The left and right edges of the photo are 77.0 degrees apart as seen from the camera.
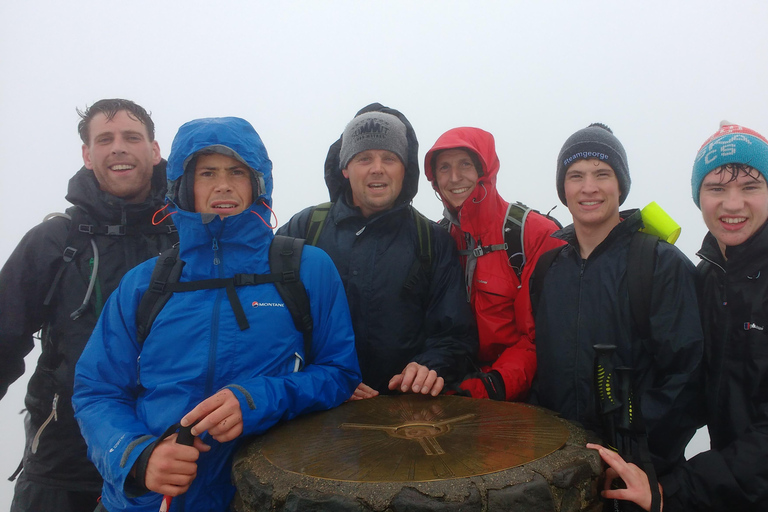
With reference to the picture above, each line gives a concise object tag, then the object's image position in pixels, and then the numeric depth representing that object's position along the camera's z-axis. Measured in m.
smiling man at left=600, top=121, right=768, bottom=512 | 2.13
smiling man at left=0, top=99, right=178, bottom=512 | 3.23
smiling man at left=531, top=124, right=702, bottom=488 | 2.38
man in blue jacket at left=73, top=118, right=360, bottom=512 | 2.03
